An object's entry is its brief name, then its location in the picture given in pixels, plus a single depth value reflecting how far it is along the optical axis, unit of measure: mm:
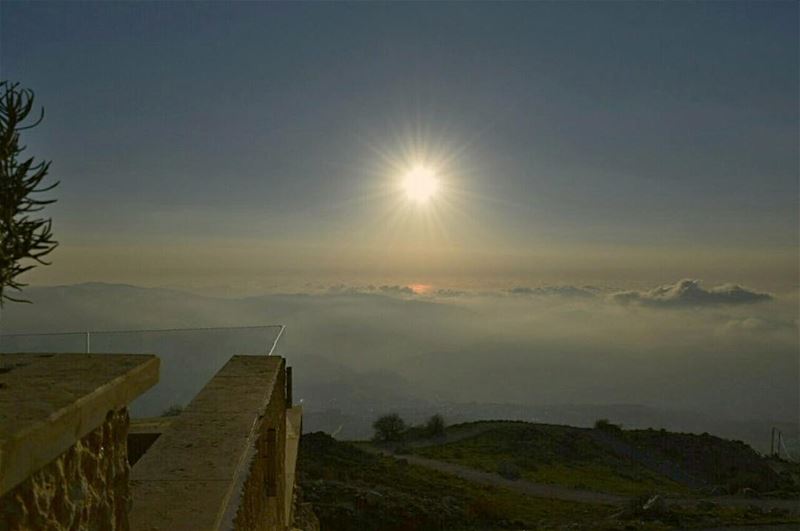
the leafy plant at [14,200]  2080
